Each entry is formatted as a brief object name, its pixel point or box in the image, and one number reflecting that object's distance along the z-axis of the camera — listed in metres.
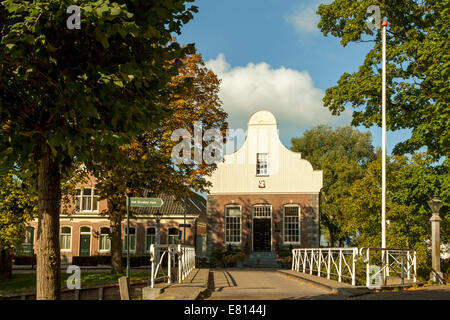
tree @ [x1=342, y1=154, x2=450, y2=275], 17.81
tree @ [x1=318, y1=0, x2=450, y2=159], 16.28
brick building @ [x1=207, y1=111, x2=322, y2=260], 31.97
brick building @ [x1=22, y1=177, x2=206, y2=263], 36.16
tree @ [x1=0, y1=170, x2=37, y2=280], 19.41
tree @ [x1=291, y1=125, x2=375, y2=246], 44.84
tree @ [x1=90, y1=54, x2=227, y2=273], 18.55
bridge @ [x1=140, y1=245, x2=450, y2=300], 10.62
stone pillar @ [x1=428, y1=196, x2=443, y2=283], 14.72
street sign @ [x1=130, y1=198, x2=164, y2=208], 12.41
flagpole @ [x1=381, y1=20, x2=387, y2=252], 15.61
